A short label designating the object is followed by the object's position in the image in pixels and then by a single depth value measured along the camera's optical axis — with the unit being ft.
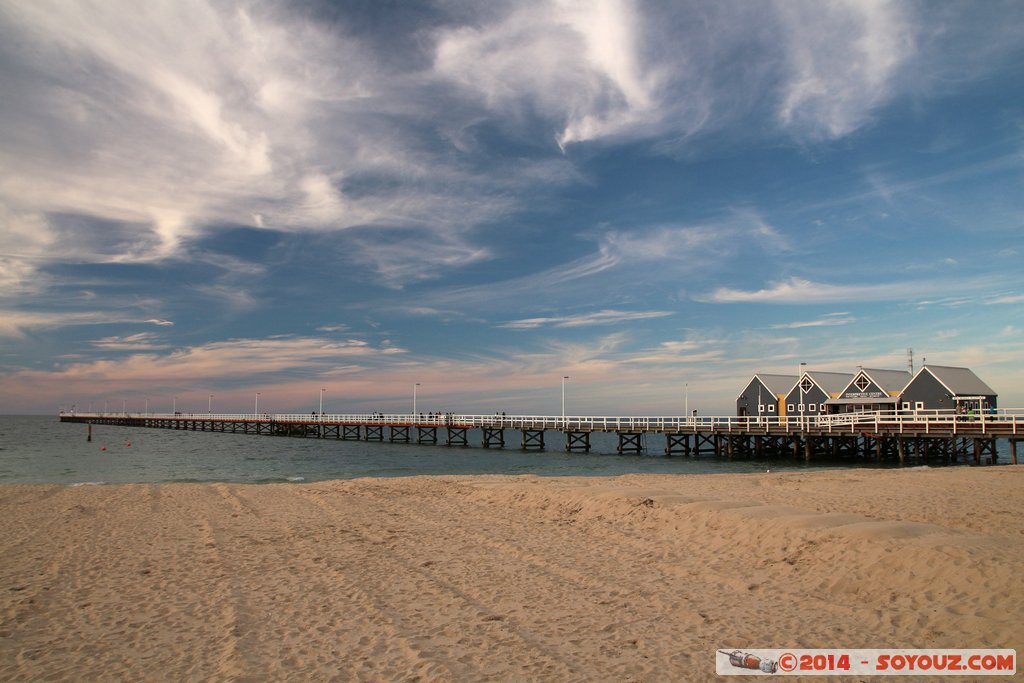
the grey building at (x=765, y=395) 185.06
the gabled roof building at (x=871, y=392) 163.73
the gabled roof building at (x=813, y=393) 175.83
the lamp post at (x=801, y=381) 174.60
